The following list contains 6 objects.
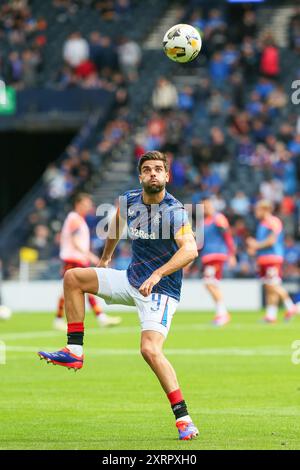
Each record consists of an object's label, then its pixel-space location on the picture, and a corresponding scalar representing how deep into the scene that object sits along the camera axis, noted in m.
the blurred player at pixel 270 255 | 25.77
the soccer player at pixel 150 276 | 10.51
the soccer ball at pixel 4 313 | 27.31
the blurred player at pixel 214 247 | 25.62
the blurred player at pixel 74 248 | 23.52
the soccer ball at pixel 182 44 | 13.77
